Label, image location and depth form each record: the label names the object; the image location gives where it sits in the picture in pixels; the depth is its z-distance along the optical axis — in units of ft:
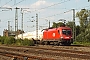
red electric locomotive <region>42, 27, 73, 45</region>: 115.24
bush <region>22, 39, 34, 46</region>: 131.76
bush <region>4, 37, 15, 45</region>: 158.40
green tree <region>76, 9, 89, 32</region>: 283.71
